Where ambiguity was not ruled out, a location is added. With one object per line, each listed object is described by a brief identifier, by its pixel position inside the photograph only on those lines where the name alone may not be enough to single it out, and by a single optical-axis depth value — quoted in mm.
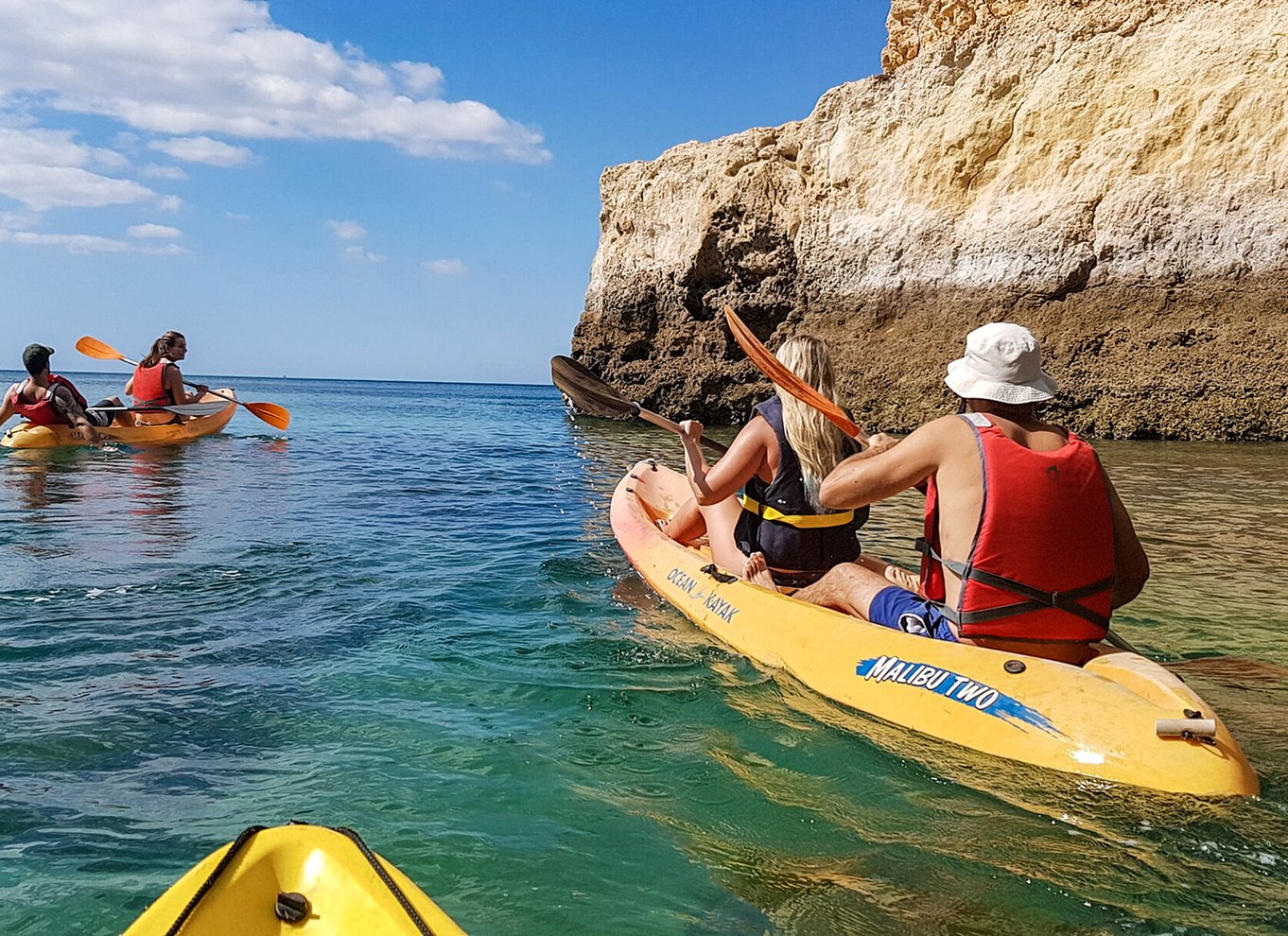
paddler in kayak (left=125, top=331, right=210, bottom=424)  12750
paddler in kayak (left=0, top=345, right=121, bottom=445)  11484
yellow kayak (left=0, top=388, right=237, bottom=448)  11656
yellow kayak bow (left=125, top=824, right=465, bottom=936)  1677
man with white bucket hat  3059
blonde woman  4363
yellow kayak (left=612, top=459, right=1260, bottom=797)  2838
